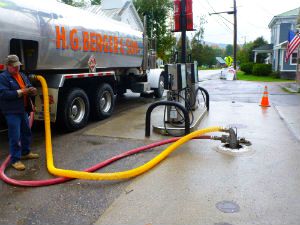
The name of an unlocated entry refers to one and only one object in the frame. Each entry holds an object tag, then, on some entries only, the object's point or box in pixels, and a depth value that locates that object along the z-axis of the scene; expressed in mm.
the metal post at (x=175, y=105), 6629
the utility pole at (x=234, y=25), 32109
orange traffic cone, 11688
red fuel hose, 4492
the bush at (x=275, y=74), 29638
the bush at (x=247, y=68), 35719
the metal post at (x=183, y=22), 7783
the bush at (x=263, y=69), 31688
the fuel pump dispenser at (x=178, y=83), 7363
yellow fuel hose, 4547
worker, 4875
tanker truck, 6094
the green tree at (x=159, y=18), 37769
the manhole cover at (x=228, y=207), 3765
